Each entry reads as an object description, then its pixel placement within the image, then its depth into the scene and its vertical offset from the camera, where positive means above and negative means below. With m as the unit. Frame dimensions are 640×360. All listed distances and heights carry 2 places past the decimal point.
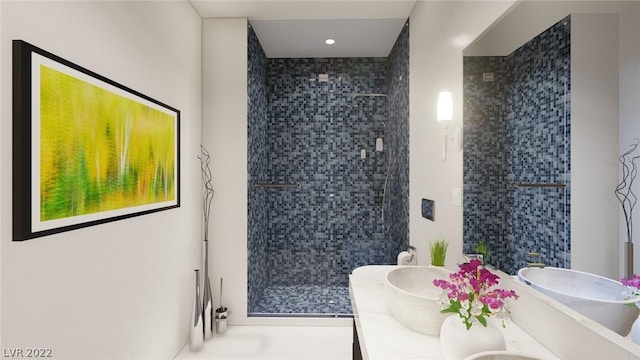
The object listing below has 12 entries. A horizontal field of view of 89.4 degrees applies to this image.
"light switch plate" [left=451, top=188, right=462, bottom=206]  1.69 -0.10
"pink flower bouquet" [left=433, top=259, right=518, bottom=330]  0.96 -0.37
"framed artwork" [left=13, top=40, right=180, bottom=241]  1.10 +0.12
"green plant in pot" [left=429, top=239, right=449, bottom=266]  1.77 -0.42
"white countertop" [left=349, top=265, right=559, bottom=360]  1.03 -0.56
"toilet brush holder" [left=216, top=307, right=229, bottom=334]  2.62 -1.17
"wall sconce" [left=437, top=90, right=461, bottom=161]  1.73 +0.35
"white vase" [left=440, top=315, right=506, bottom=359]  0.93 -0.47
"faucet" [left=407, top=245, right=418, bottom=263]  2.43 -0.55
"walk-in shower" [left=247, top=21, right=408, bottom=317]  3.67 +0.09
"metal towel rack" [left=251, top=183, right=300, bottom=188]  3.01 -0.08
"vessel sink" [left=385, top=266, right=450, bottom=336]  1.12 -0.48
